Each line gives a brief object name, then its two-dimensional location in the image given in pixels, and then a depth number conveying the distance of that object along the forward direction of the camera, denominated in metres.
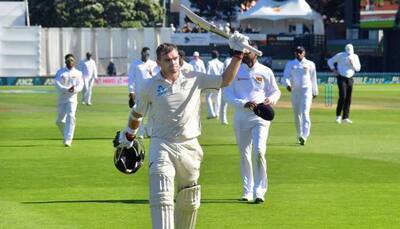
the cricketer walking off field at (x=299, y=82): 25.66
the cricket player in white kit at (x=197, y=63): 35.94
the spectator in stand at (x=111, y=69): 64.61
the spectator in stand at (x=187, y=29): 74.76
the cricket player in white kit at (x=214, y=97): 35.34
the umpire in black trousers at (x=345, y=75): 32.06
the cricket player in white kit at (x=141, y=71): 25.69
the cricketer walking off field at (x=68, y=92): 24.86
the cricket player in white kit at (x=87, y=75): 43.19
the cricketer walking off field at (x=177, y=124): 11.08
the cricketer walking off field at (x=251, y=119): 15.50
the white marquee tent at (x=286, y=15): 77.06
